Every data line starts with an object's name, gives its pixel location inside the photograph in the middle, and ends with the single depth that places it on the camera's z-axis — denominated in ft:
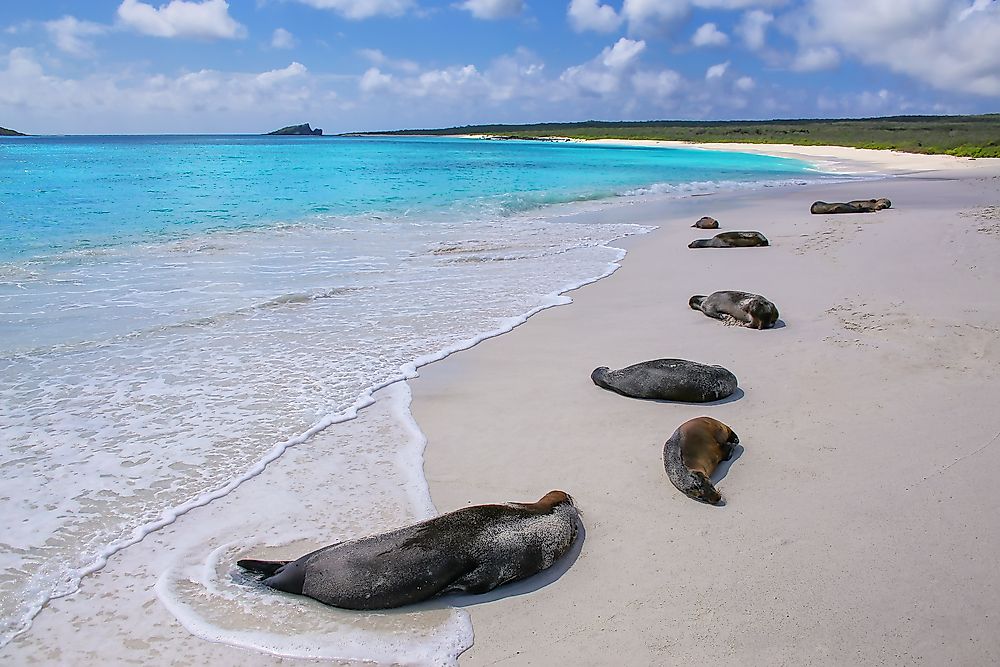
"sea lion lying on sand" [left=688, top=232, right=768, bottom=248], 43.06
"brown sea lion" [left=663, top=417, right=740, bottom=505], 13.65
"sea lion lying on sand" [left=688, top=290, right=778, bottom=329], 24.63
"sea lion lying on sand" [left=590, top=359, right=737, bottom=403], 18.38
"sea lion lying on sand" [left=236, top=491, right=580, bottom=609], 10.67
